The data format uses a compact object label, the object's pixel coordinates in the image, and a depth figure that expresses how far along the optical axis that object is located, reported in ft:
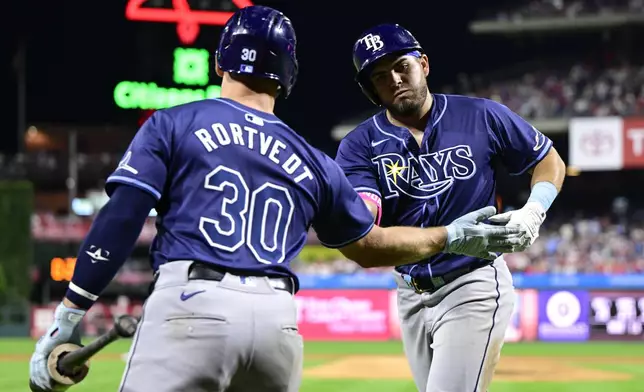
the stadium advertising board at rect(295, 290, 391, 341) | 62.23
